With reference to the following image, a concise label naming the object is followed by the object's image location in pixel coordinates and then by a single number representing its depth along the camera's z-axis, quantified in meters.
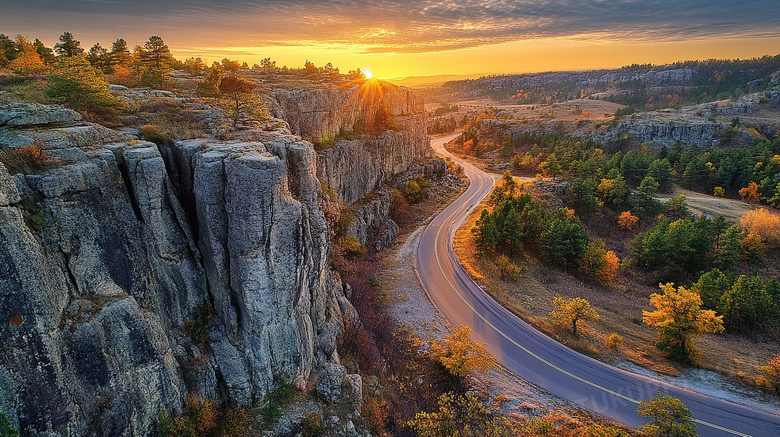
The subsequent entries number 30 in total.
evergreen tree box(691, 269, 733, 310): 43.44
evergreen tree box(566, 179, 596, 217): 77.56
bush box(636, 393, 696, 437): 24.97
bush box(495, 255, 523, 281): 52.19
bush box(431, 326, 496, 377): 33.12
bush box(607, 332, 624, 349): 38.03
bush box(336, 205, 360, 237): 52.03
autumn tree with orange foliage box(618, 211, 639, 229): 74.31
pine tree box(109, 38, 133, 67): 37.97
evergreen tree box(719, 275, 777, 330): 41.16
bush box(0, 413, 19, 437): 12.99
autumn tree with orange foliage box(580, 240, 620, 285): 54.16
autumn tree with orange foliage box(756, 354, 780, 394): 32.66
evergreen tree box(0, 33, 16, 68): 30.75
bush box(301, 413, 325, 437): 21.36
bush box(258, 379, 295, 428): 21.36
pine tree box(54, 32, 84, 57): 33.44
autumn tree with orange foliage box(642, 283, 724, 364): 35.12
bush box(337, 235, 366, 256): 50.78
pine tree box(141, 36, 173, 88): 40.82
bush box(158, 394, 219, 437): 18.20
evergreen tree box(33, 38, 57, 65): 35.26
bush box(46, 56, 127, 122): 20.64
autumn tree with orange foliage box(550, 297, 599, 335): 38.69
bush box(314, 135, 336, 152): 54.11
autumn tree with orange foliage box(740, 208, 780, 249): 60.38
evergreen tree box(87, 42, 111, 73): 36.94
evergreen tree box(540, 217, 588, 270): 54.91
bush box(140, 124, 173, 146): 20.80
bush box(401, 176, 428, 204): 78.75
